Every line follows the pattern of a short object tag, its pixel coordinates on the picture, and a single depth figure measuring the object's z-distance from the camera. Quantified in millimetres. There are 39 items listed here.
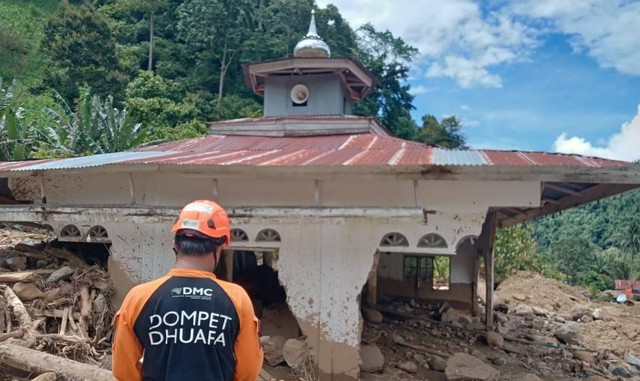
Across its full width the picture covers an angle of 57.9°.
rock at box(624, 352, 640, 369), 11414
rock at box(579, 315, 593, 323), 15883
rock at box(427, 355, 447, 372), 8539
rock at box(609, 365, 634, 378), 10289
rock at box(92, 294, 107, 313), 8078
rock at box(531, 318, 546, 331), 13642
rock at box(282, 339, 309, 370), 7684
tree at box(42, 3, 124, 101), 31266
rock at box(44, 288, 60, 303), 7934
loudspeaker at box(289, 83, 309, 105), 13125
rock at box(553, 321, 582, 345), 12316
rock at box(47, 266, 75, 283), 8383
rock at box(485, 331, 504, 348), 10633
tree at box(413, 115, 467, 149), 37375
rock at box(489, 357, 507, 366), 9555
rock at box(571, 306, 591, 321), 16094
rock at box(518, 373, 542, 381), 7931
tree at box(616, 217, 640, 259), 48219
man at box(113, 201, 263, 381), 2559
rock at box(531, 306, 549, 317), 15617
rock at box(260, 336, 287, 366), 7766
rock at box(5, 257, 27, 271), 8672
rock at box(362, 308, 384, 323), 10891
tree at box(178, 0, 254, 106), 36625
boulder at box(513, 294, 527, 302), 17883
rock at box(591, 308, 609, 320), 16109
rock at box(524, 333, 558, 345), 11893
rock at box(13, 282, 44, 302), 7846
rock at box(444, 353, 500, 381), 7758
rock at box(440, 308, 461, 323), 11992
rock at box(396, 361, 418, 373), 8352
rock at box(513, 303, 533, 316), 15359
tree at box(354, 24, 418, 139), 38500
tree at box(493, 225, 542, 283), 20016
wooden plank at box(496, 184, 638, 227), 8049
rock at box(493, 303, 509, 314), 15305
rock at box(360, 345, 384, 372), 8102
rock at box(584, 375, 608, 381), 8695
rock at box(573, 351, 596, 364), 10836
